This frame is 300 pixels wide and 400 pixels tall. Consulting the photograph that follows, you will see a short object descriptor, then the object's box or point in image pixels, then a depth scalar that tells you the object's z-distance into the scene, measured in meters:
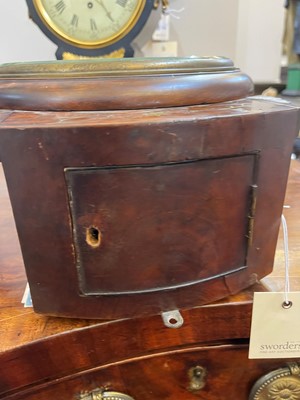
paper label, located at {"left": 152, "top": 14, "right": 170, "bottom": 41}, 1.18
